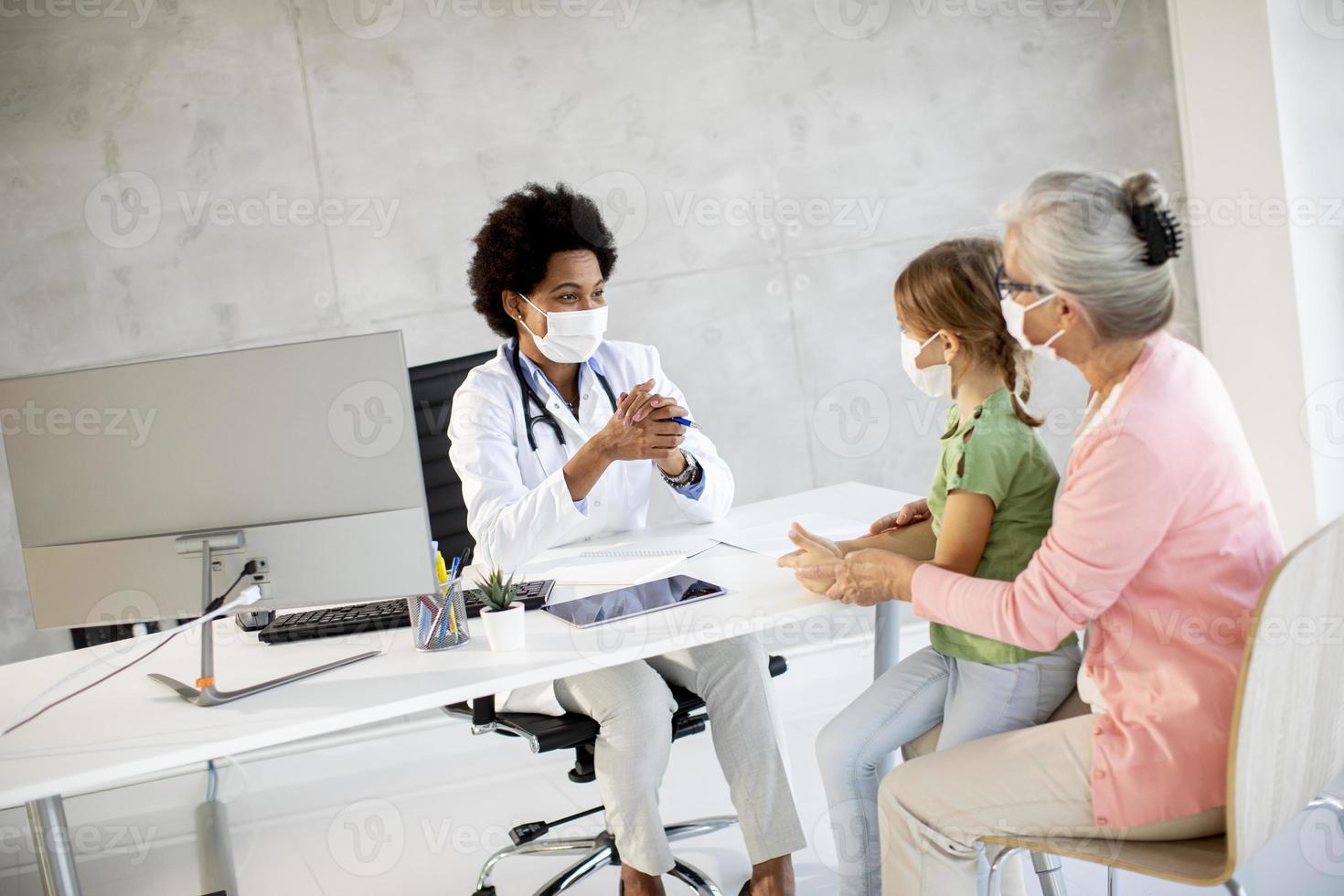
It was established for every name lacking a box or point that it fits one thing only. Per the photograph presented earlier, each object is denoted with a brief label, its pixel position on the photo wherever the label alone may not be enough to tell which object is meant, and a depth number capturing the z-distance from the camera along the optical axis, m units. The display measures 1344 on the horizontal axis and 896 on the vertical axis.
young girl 1.79
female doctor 2.14
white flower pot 1.81
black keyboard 2.07
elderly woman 1.49
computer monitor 1.80
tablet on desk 1.92
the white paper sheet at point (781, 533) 2.29
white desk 1.57
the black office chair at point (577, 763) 2.13
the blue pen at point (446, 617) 1.89
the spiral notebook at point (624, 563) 2.21
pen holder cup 1.89
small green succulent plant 1.82
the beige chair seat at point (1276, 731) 1.37
